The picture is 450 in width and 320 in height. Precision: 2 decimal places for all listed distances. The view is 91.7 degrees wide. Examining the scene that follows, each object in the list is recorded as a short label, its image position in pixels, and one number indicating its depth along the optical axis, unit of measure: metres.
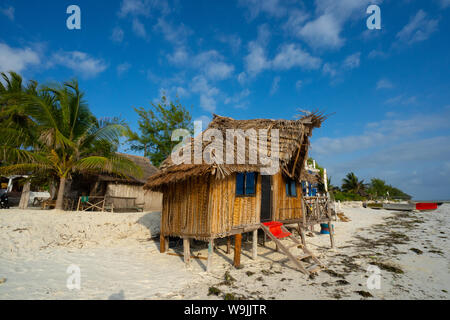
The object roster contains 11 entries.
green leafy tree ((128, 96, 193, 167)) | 21.11
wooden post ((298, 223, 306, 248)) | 10.02
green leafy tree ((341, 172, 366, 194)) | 45.27
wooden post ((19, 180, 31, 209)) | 13.14
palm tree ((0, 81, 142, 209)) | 10.43
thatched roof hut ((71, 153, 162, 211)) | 15.31
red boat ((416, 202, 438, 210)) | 31.63
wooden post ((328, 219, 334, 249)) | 10.59
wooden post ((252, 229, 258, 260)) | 8.79
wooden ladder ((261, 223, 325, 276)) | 7.09
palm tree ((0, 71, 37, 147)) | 10.45
